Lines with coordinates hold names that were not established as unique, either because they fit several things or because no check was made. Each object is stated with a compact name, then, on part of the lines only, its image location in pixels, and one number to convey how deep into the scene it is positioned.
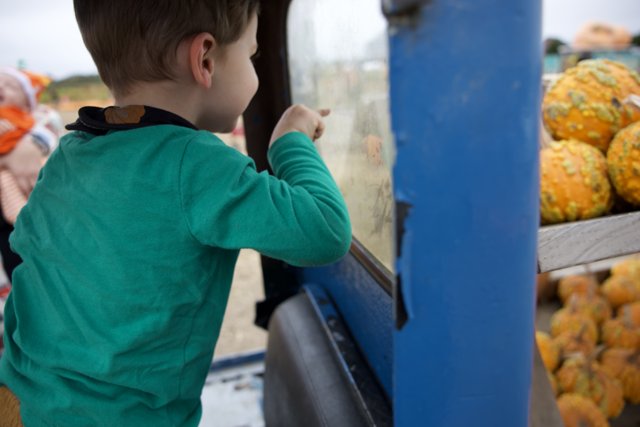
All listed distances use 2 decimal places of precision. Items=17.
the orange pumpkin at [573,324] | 2.09
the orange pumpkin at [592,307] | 2.22
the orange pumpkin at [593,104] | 1.00
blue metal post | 0.46
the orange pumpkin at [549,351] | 1.92
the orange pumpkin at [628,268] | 2.41
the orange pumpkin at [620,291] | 2.34
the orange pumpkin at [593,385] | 1.78
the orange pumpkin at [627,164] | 0.88
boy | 0.80
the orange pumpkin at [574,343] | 1.99
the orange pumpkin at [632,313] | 2.17
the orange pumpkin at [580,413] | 1.58
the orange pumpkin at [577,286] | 2.37
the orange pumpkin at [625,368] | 1.90
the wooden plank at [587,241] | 0.76
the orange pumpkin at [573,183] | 0.87
